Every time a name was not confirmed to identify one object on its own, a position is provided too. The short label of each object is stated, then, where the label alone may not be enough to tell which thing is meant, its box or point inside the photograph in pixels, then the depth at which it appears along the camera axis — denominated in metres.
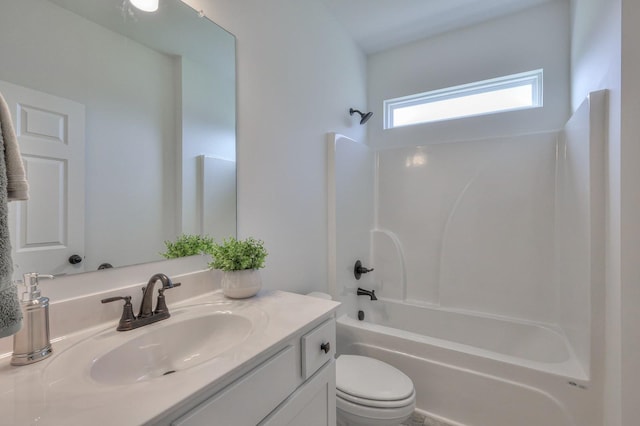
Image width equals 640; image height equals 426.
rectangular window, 2.16
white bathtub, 1.34
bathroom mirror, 0.75
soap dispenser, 0.63
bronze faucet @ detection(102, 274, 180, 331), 0.83
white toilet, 1.22
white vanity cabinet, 0.61
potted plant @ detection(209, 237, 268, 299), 1.07
